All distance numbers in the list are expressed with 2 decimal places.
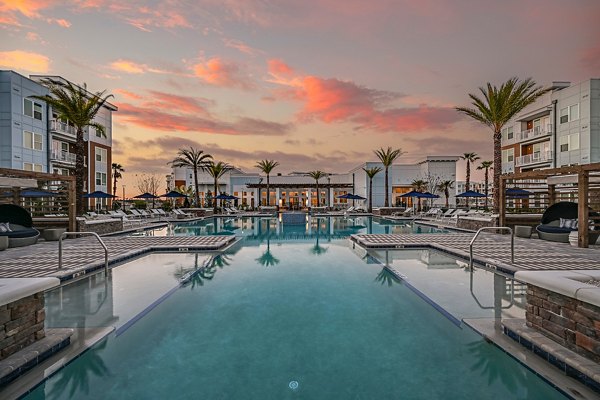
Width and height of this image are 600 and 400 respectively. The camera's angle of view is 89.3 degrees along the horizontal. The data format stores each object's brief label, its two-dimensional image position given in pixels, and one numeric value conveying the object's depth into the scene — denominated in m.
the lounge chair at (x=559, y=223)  11.80
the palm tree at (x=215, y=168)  37.03
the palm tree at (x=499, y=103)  17.70
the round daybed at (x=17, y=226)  11.26
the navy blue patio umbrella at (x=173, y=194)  27.79
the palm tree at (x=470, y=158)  42.11
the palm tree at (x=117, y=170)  50.46
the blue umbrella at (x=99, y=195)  21.76
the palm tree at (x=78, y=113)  16.59
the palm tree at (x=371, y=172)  37.39
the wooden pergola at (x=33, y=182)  10.41
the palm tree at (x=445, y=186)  44.62
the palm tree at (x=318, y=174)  46.32
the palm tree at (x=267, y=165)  43.03
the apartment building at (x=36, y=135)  23.62
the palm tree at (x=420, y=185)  47.75
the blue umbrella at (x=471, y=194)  26.92
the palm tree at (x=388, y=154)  36.19
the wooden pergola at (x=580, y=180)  10.53
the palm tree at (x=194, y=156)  33.31
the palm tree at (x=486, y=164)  44.78
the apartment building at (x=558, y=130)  25.16
